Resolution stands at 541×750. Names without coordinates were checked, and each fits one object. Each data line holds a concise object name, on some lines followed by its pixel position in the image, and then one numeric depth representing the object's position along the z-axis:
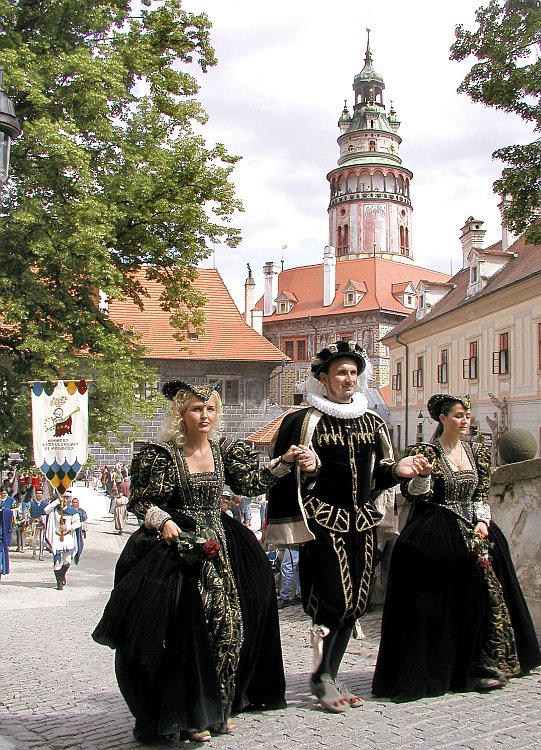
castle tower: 74.31
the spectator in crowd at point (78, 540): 14.04
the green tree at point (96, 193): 14.74
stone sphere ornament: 9.98
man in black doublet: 4.60
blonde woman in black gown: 4.00
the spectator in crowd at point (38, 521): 17.17
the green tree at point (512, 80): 11.76
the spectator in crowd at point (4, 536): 13.36
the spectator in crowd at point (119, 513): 21.61
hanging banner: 13.29
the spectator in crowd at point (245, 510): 20.11
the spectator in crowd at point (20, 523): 18.55
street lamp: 6.09
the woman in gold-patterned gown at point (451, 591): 4.80
